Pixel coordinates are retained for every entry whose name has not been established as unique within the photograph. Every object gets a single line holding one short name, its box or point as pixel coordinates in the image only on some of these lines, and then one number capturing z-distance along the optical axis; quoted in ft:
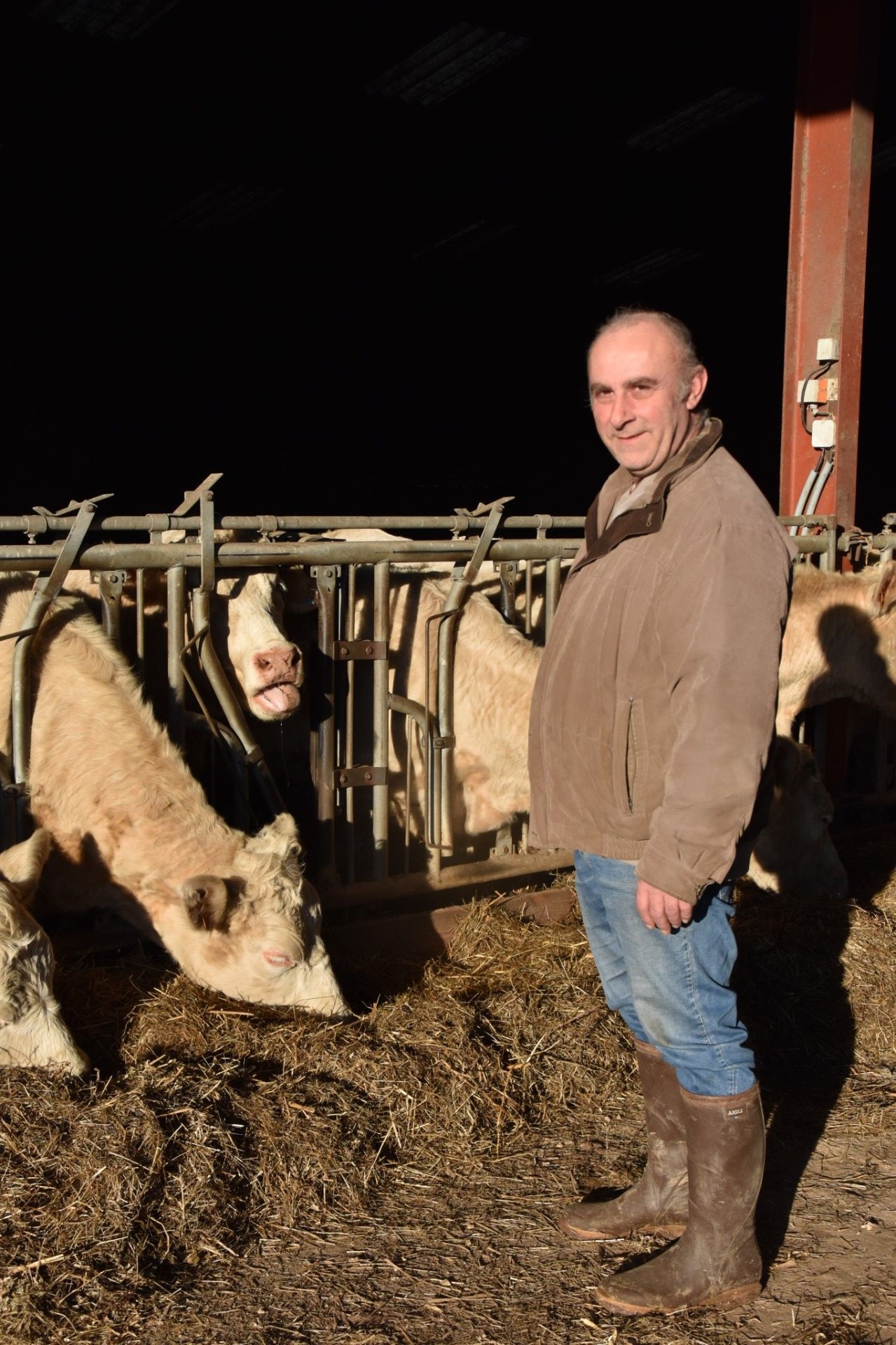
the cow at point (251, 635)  16.80
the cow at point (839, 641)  21.62
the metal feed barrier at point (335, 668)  15.23
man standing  8.75
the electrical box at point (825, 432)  22.34
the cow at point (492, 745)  19.31
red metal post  22.07
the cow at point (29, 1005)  12.26
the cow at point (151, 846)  14.17
